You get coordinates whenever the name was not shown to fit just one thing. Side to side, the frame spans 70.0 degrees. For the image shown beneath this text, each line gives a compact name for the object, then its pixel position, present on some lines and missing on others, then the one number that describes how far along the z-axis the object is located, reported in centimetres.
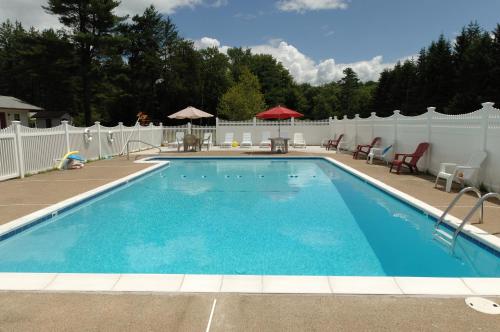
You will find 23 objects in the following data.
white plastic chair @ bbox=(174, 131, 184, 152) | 1804
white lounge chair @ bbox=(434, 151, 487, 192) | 714
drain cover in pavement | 269
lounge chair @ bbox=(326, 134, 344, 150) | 1798
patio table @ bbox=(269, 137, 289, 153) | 1675
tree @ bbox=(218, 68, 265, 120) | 3200
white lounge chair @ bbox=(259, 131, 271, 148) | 1925
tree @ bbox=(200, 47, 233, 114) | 4172
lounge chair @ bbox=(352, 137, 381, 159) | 1351
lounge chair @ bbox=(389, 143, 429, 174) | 967
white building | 2867
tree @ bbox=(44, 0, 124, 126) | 2875
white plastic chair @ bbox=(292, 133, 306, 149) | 1970
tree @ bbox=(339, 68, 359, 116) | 5825
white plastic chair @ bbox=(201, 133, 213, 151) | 1866
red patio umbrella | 1667
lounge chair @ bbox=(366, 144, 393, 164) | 1214
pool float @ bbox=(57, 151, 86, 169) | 1112
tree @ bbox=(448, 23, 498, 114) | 3005
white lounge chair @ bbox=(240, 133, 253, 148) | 1966
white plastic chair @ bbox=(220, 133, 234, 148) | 2017
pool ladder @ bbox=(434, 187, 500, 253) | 412
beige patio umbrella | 1852
